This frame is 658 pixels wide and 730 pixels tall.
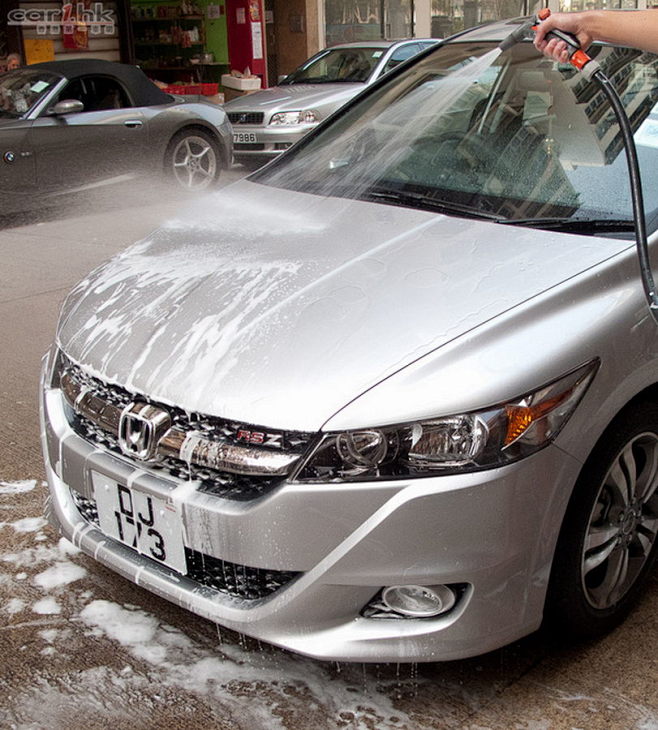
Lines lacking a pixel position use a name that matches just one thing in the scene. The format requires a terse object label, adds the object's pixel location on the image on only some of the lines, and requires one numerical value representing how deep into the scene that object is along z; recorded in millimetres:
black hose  2680
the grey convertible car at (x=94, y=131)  9086
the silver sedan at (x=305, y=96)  11406
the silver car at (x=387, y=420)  2322
